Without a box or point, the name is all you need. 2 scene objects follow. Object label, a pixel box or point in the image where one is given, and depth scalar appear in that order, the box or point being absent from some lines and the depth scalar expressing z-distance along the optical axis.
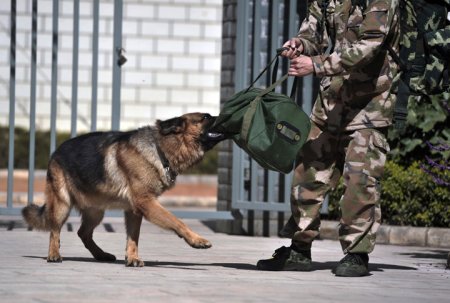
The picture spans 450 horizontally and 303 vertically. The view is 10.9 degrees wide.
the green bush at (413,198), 20.02
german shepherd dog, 15.32
